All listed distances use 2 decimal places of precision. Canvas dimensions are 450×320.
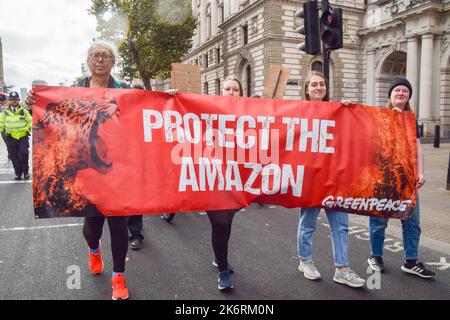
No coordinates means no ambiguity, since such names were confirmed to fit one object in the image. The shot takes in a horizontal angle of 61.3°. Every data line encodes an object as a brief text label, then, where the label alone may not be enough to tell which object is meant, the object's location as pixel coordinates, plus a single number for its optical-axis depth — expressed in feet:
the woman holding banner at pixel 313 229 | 11.38
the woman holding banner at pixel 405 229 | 11.95
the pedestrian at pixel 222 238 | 10.67
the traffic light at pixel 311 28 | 23.77
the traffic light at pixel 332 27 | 23.59
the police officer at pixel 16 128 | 30.94
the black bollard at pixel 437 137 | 60.13
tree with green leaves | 113.39
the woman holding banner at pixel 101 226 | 10.21
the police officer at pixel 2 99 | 39.85
